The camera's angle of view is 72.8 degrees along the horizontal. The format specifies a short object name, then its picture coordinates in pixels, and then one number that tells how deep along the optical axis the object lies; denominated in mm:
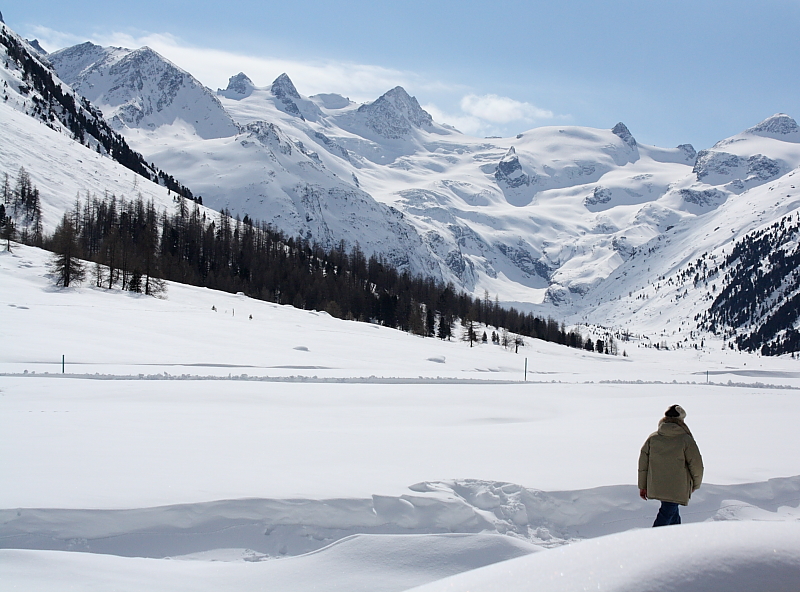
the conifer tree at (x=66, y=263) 52812
